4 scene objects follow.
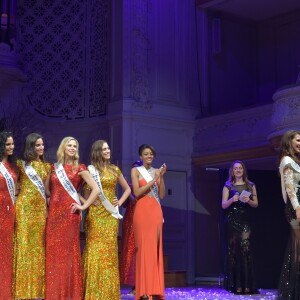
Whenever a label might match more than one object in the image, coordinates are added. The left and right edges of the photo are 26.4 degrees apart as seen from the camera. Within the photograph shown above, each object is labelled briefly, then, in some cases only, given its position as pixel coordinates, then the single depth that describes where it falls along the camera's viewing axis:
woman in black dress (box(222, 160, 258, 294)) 7.45
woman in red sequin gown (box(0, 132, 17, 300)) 4.96
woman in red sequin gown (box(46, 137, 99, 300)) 5.08
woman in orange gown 5.50
